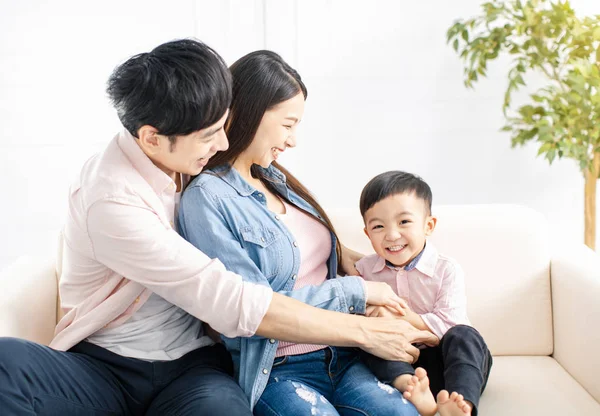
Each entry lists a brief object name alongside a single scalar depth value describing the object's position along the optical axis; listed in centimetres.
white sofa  191
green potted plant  284
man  151
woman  166
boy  173
